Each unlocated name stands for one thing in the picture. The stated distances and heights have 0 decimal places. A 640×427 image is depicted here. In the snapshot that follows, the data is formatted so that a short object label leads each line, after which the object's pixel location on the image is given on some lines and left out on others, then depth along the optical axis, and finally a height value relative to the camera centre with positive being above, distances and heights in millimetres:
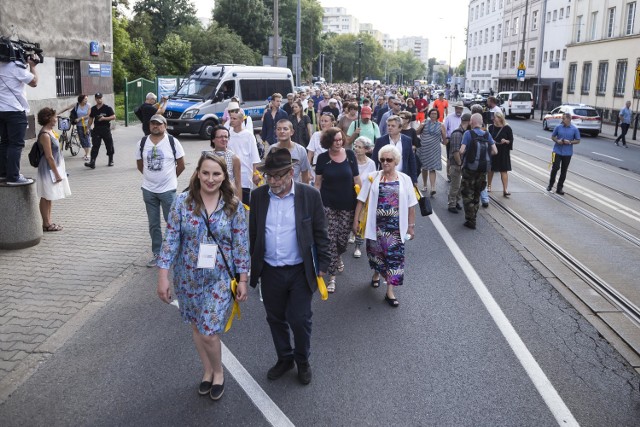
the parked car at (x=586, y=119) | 30688 -760
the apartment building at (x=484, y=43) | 73250 +7332
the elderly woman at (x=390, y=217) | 6312 -1226
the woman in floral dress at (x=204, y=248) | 4105 -1052
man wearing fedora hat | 4477 -1113
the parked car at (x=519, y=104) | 43688 -179
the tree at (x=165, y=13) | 67125 +8702
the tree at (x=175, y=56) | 42250 +2491
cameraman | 7664 -337
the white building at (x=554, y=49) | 51812 +4729
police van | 22750 -56
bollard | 7797 -1635
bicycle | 16391 -1359
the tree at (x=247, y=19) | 59531 +7254
